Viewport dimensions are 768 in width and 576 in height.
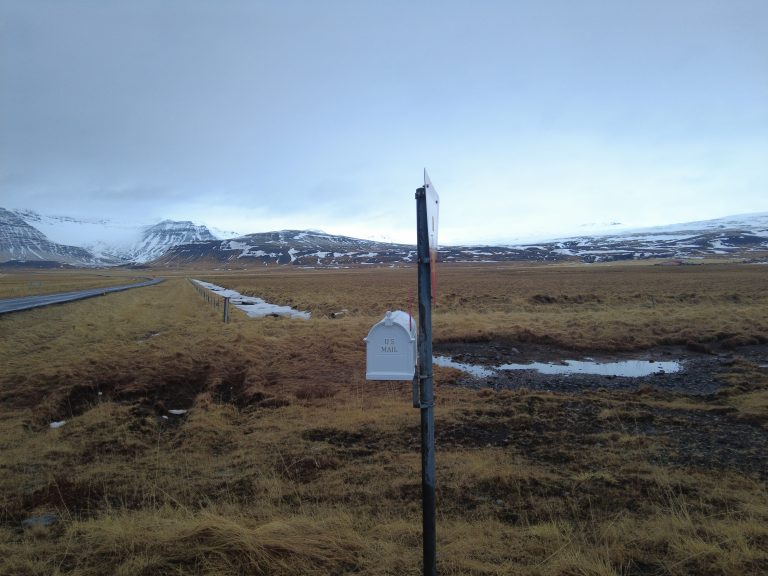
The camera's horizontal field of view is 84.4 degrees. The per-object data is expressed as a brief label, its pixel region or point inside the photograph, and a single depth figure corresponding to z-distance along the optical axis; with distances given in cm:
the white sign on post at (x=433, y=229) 262
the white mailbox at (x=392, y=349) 332
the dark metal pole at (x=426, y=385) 267
